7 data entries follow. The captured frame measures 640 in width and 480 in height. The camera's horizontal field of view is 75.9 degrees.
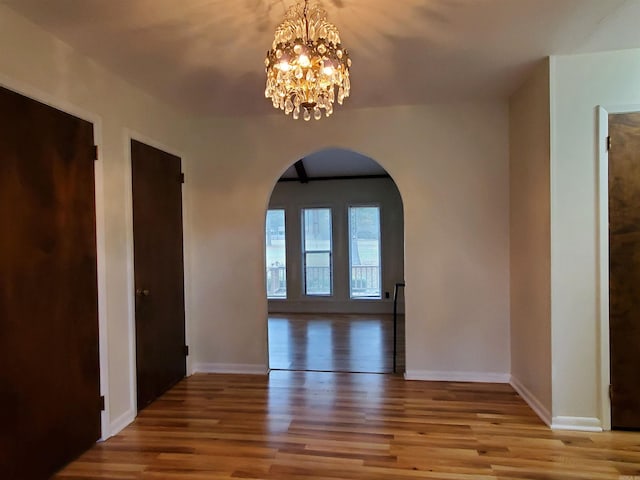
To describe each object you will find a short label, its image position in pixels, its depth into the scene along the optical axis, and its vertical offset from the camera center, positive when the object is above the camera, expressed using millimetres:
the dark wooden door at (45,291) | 2023 -274
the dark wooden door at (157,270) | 3109 -254
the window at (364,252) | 7309 -283
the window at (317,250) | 7453 -239
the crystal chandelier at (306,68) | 1738 +728
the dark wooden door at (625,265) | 2605 -209
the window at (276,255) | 7586 -327
